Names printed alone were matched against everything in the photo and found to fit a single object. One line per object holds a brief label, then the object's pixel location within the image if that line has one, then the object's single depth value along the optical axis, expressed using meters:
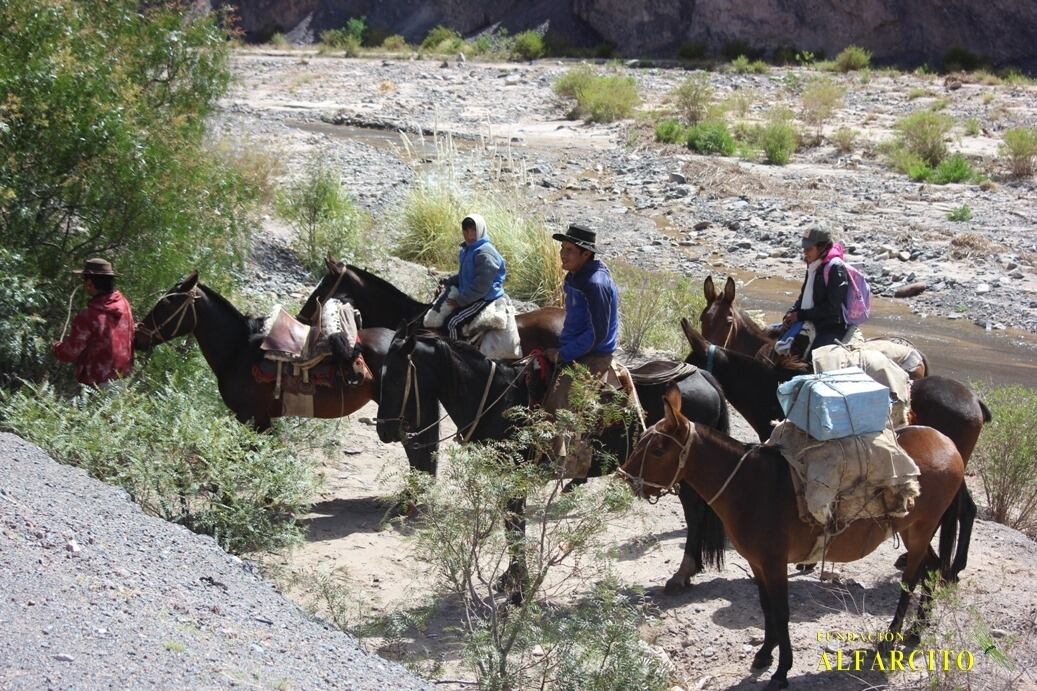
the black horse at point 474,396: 8.23
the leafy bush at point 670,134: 30.38
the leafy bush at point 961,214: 22.58
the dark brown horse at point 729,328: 10.11
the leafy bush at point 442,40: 55.00
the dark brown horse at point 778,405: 8.30
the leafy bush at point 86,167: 9.80
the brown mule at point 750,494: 6.84
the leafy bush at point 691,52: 52.09
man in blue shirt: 7.91
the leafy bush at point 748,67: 46.31
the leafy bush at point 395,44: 56.39
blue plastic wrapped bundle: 6.81
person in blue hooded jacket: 9.79
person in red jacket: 8.73
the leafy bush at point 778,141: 28.30
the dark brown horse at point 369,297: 10.58
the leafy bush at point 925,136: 27.47
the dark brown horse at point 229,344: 9.26
